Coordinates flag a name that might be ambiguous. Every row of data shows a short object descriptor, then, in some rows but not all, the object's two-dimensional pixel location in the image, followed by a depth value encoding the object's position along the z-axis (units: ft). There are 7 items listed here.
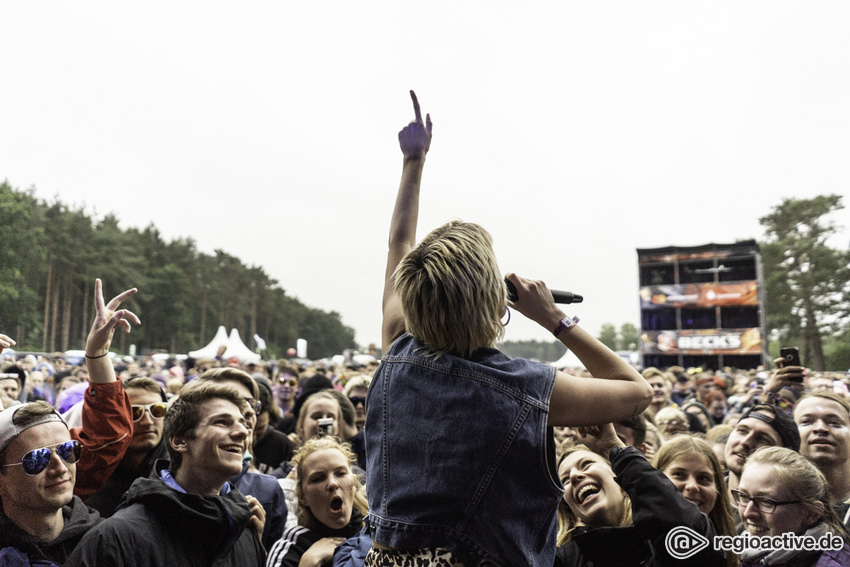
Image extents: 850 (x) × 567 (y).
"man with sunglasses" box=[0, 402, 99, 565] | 8.19
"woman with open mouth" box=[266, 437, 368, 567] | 10.26
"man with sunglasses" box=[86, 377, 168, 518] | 10.85
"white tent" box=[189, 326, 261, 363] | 87.40
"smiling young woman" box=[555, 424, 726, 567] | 7.49
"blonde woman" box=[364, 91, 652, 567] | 5.45
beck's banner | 100.89
